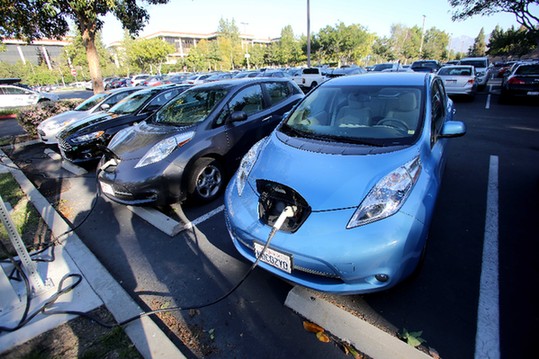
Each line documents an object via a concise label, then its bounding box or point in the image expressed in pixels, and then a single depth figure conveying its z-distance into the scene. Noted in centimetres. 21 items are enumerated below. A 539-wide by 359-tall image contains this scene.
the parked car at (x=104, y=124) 545
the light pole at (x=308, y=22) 2131
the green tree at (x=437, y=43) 6693
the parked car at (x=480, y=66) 1412
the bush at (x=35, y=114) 860
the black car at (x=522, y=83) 970
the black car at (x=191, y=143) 334
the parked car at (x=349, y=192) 182
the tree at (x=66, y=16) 766
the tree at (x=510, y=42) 2968
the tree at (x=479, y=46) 7544
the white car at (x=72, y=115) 674
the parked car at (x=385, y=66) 2159
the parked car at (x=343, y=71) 1969
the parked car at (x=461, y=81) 1097
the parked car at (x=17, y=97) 1683
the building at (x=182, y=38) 7619
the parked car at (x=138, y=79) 2827
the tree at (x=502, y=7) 1562
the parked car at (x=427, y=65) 1736
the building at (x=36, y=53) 6740
